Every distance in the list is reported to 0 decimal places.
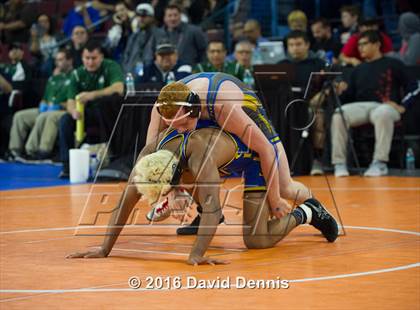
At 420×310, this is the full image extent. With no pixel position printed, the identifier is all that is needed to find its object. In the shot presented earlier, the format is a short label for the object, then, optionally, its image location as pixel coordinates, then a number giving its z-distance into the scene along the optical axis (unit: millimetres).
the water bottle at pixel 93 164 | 12275
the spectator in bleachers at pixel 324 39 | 13791
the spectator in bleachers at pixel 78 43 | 15453
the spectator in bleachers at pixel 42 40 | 17478
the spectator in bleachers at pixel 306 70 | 12133
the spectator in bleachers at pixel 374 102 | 11680
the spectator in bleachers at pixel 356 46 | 13062
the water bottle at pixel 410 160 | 12125
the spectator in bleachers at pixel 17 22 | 18781
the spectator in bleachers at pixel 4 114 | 16047
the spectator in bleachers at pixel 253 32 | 14430
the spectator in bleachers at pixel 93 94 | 12281
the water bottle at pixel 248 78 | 12041
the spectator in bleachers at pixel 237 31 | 15145
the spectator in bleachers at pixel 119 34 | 15768
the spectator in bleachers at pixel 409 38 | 13008
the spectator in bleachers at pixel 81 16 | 17469
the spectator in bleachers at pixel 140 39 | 14188
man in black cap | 12141
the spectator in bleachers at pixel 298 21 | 13570
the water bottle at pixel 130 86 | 11835
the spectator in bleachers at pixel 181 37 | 13844
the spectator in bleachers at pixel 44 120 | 14516
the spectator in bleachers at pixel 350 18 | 13789
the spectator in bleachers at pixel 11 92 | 16047
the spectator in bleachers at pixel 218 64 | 12367
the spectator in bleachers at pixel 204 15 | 16156
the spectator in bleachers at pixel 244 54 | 12445
